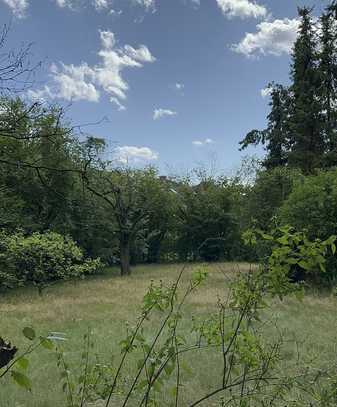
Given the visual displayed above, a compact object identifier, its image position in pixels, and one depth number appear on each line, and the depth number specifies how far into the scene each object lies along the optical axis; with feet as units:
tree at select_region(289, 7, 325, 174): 64.49
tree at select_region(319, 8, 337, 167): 63.36
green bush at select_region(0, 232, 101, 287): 38.32
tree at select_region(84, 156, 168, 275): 63.10
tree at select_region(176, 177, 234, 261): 86.02
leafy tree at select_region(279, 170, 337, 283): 37.42
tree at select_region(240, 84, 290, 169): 71.31
